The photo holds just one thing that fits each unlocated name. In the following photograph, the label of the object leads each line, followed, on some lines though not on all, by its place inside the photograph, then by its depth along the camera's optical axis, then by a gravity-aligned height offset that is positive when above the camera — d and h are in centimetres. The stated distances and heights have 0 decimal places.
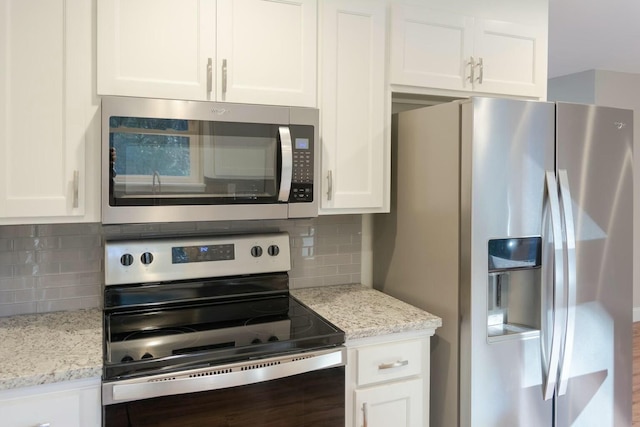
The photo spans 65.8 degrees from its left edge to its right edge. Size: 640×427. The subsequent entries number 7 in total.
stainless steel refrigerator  183 -18
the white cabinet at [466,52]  212 +72
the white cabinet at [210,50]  168 +58
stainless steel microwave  166 +17
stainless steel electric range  143 -43
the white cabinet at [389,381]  176 -63
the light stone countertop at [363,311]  179 -40
